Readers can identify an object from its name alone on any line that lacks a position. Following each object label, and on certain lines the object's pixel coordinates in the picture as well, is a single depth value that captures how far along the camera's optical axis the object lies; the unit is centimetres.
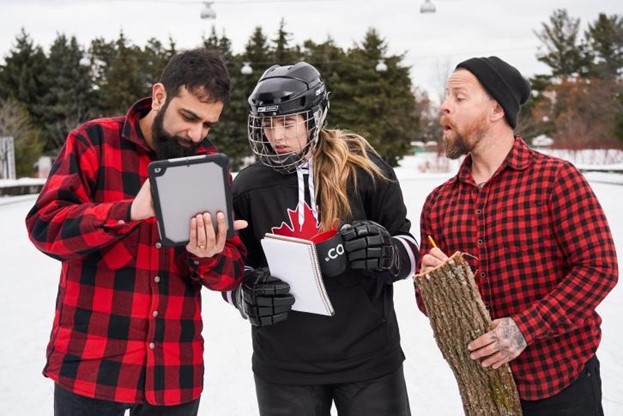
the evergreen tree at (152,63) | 4403
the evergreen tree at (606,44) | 4862
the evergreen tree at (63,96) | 4184
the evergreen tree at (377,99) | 3981
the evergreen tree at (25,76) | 4216
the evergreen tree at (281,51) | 4247
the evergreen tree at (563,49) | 5253
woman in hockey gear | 241
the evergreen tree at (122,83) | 4284
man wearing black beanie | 212
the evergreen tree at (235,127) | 3900
